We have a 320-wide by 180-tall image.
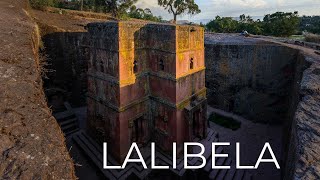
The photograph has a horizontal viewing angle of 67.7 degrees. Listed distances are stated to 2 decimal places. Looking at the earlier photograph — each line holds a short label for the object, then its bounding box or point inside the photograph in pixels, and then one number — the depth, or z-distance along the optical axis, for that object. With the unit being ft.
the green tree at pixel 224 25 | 130.66
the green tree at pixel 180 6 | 114.01
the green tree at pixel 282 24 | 100.37
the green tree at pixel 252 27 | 113.92
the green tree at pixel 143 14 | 120.96
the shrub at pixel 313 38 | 80.09
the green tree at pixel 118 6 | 84.89
